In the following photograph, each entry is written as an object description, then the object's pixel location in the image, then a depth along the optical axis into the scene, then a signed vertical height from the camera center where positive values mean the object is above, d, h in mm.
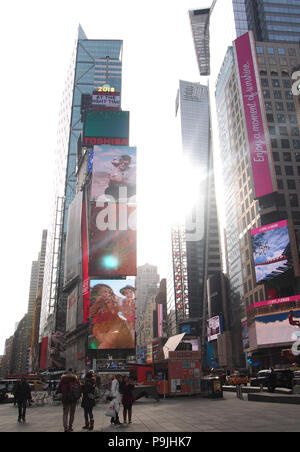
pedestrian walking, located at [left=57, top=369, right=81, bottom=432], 12623 -779
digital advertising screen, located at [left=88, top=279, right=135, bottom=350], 79438 +9538
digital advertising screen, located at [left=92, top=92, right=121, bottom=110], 104250 +64838
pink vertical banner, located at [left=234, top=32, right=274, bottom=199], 80375 +47853
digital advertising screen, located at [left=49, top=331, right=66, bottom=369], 112000 +4266
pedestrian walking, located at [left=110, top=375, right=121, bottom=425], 13664 -964
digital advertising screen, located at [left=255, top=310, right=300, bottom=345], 64125 +5214
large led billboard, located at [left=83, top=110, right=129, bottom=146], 97125 +54667
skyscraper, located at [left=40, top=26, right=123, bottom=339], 132000 +77448
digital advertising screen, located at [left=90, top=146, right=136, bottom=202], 88875 +40676
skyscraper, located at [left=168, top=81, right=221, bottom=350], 158250 +44634
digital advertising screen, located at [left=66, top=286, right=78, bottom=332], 93688 +12924
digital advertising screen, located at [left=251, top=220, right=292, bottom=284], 68375 +18502
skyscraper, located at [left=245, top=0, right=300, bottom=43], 98875 +80557
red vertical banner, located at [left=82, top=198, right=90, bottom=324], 82081 +18874
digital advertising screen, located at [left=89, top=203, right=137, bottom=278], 83688 +25022
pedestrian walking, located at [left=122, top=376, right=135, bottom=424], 14538 -974
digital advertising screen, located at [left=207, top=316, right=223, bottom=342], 98231 +8680
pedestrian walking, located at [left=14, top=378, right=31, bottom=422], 16766 -1097
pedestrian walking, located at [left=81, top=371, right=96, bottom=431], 13078 -936
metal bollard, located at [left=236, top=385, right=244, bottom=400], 24016 -1633
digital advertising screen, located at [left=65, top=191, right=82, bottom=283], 94425 +29015
